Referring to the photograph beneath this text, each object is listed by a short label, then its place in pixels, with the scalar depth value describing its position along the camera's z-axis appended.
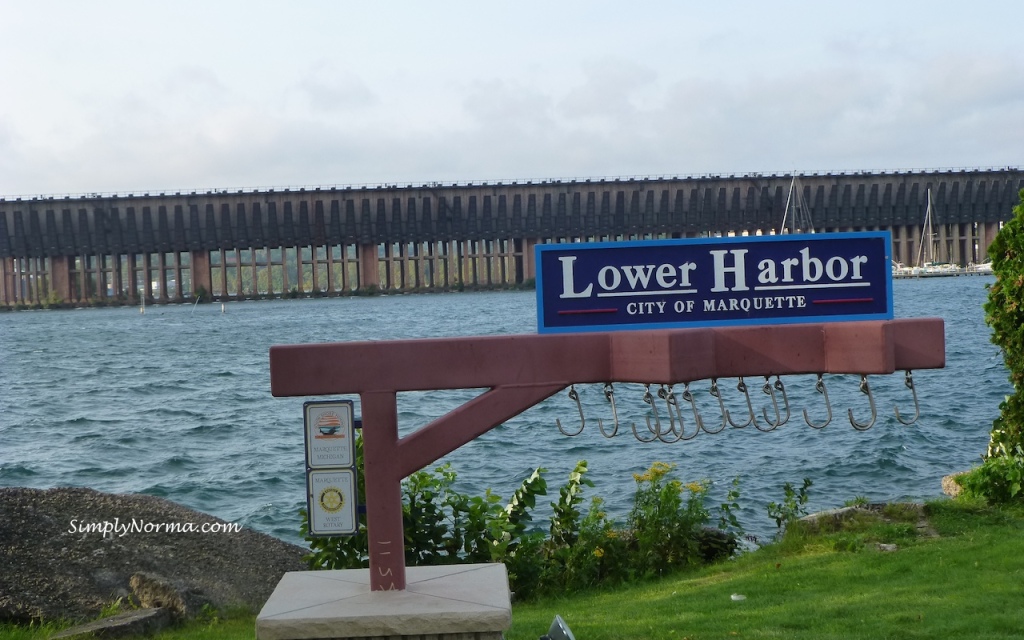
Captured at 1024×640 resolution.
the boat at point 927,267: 119.50
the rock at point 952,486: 13.95
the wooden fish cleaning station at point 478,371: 5.74
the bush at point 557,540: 10.23
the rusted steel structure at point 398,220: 104.25
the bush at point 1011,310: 10.52
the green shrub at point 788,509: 12.16
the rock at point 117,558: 9.66
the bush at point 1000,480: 11.16
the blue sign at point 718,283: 5.92
